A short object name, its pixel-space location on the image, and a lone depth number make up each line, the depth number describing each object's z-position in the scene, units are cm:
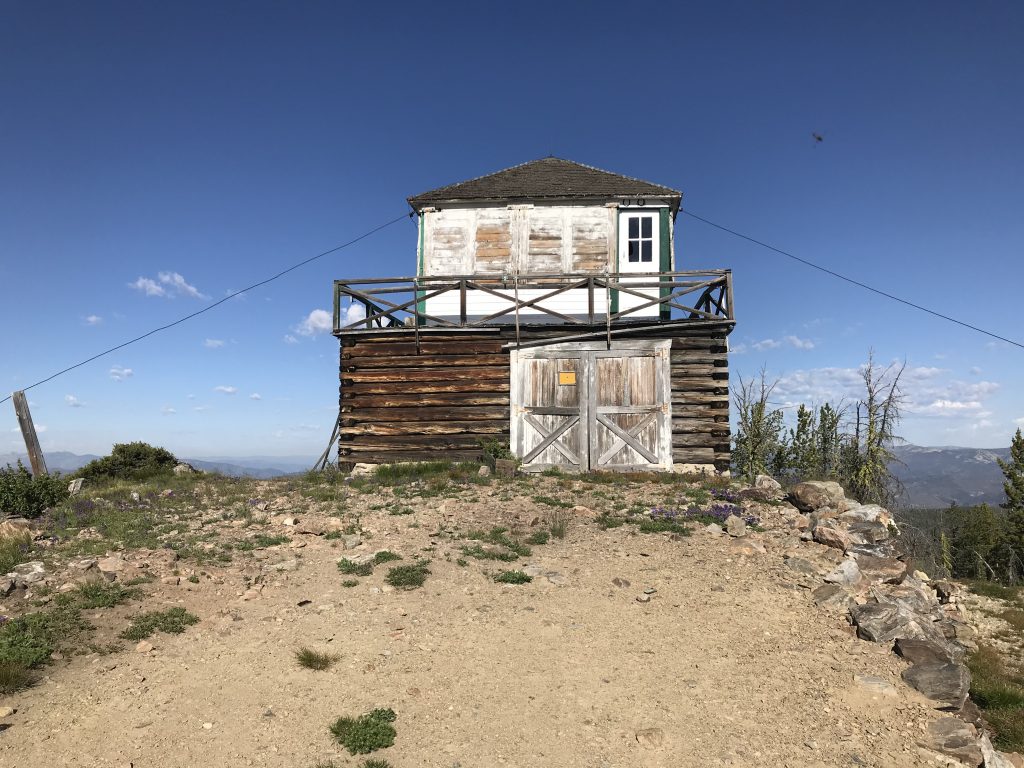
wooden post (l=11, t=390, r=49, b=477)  1553
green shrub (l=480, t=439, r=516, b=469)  1484
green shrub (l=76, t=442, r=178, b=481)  1664
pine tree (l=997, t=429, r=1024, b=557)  3784
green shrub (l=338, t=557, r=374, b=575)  837
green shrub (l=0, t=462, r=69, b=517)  1168
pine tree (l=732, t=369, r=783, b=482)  2059
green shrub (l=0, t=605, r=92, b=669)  566
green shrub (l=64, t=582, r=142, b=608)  695
